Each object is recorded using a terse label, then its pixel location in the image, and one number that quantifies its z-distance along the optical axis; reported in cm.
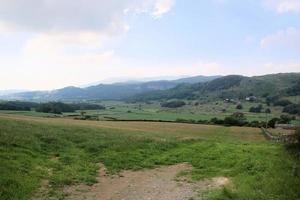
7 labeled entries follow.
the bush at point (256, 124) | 6095
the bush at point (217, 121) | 6287
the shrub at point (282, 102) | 11668
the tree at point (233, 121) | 6183
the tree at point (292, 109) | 10148
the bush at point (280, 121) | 6322
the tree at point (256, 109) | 10707
